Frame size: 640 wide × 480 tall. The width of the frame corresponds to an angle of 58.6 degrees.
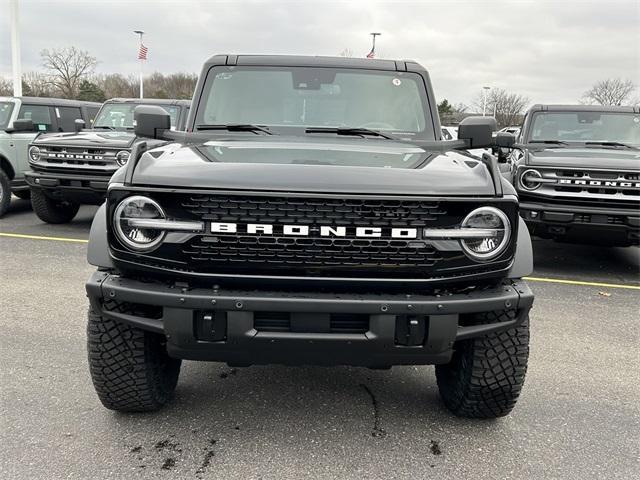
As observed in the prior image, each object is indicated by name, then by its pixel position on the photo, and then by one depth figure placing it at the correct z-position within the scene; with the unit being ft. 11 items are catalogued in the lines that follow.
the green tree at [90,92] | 137.49
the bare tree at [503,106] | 166.39
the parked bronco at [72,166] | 25.50
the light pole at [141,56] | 100.42
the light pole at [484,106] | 171.22
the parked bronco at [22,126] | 30.25
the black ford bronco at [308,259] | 7.73
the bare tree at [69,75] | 145.59
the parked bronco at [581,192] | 19.62
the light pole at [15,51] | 57.93
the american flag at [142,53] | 100.27
